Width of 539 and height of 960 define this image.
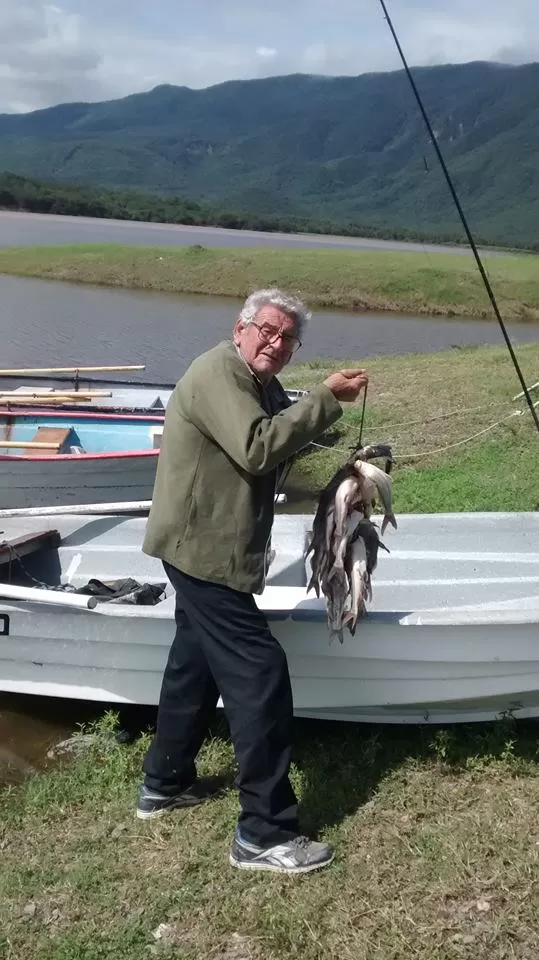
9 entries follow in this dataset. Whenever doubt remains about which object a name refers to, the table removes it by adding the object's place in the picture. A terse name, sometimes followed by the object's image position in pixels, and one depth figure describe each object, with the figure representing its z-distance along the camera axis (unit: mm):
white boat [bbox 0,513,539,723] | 4262
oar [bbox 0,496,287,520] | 6697
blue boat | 9336
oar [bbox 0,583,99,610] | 4688
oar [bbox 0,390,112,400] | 11320
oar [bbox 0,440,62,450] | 9586
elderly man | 3354
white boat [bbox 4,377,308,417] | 11367
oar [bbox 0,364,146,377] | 12898
